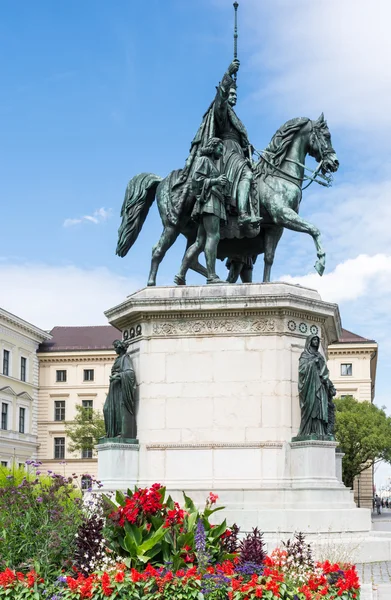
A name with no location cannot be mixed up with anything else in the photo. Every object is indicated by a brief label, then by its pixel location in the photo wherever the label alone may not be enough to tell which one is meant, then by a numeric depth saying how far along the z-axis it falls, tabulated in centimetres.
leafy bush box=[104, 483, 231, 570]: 897
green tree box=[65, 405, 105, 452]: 6138
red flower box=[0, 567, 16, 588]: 880
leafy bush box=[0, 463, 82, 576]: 952
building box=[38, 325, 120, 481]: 7862
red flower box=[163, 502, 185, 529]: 920
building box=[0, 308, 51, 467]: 7256
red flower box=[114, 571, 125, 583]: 848
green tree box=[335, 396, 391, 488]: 6097
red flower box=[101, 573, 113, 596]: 846
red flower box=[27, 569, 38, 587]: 883
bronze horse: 1748
